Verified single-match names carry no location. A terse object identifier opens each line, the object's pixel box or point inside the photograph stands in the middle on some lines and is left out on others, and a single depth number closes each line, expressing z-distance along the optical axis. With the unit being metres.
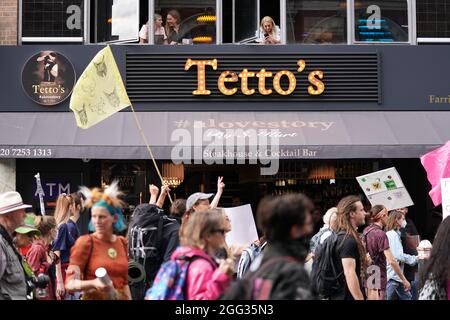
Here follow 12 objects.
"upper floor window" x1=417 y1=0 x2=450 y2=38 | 16.95
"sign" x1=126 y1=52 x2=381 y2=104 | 16.23
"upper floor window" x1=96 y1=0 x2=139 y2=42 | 16.34
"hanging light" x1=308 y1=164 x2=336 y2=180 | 17.31
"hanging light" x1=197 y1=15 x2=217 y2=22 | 16.78
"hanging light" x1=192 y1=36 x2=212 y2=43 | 16.66
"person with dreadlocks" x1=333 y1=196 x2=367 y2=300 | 8.41
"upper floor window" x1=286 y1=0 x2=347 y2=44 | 16.72
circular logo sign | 16.03
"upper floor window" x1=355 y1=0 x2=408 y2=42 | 16.78
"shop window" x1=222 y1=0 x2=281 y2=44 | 16.61
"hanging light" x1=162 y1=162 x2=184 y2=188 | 16.67
